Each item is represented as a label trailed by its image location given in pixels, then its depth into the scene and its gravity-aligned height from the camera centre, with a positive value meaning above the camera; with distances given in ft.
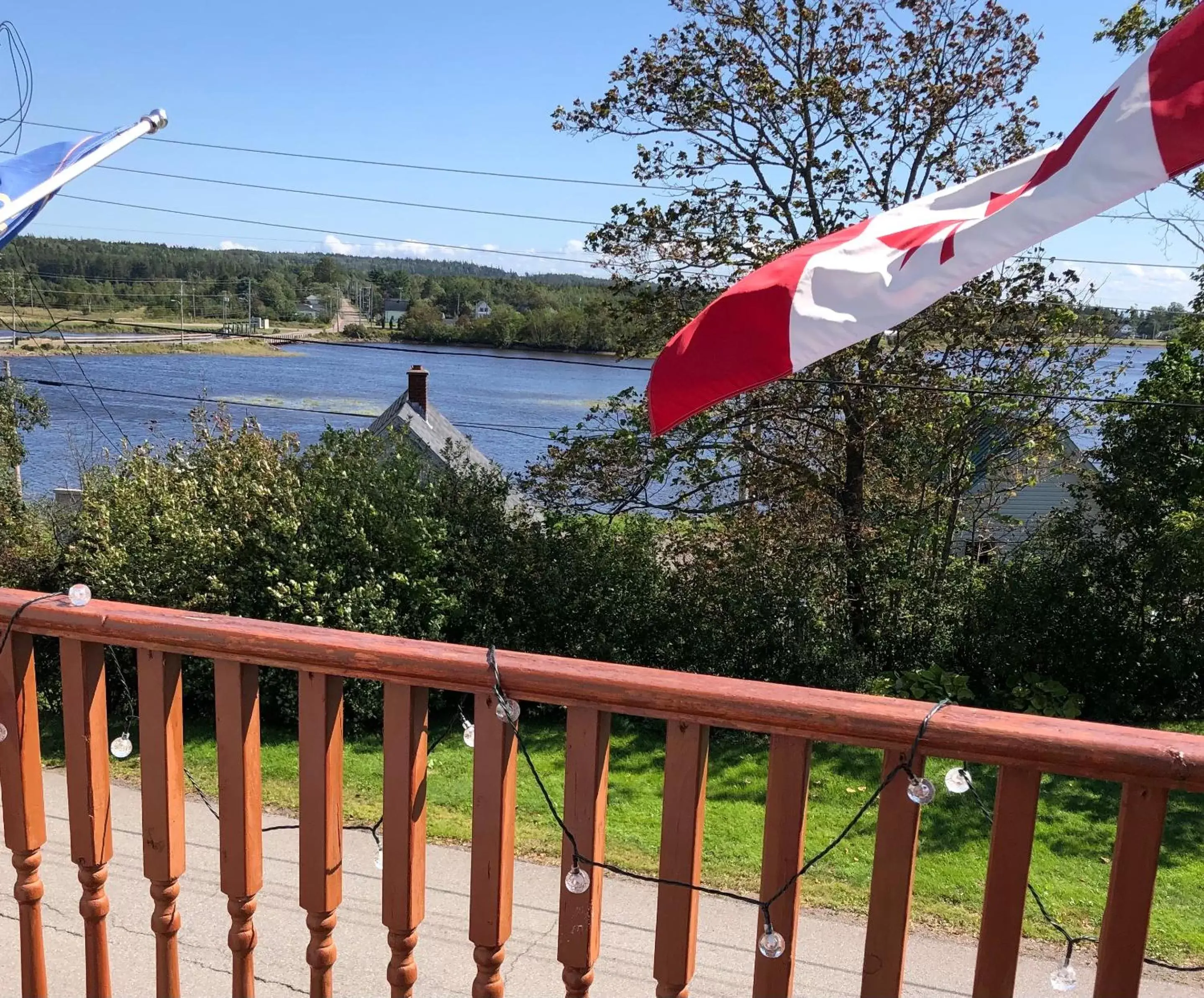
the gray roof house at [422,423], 45.39 -5.10
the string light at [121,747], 5.32 -2.31
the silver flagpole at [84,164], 11.92 +1.83
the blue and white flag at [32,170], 12.38 +1.60
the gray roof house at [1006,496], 33.63 -4.99
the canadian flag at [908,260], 5.08 +0.43
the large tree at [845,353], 30.27 -0.08
